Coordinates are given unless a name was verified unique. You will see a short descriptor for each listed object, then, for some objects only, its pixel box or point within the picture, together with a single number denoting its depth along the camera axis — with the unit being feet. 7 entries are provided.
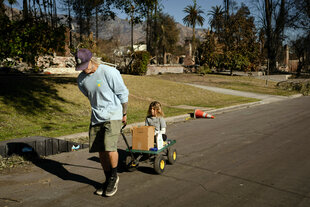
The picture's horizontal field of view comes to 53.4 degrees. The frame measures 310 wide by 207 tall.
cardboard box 18.37
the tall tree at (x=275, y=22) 163.84
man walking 14.58
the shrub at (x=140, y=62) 91.91
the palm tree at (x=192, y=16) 242.58
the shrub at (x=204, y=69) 120.47
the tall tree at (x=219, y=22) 142.90
